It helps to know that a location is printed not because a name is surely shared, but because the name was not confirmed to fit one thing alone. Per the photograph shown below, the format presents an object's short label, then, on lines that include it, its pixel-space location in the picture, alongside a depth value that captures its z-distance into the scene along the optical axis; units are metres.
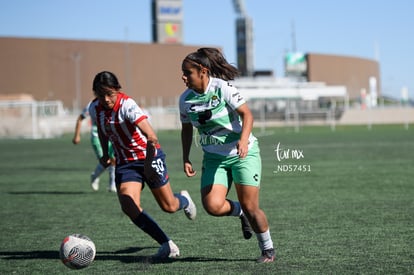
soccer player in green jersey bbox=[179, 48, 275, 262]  14.16
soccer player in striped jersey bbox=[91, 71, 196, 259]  14.93
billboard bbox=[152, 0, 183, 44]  194.87
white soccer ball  13.93
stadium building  139.12
